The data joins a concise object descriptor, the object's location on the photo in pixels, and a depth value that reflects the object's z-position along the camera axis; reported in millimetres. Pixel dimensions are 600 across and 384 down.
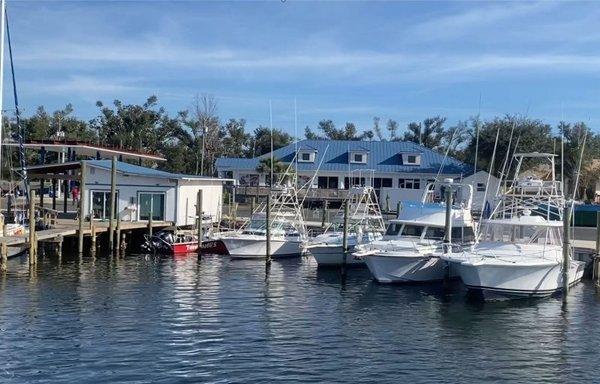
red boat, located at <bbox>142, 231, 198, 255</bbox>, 41969
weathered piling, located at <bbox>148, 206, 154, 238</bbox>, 42719
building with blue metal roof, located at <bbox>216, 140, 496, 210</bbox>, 68312
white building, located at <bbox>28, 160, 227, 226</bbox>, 46219
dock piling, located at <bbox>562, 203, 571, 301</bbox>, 27734
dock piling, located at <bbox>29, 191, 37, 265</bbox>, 32312
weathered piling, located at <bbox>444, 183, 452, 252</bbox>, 31959
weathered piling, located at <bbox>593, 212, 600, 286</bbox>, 32847
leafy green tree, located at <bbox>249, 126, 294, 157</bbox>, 101312
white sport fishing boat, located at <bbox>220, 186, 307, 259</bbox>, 40125
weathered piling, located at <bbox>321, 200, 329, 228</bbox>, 48825
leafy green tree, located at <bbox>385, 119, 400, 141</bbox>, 117125
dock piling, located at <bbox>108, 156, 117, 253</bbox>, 39406
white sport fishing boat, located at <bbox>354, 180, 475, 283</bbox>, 31562
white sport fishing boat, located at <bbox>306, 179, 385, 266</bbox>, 36719
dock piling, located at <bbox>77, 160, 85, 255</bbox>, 37281
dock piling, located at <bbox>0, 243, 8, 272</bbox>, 32416
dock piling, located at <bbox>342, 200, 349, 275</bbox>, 34031
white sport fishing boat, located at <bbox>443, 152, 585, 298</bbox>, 27984
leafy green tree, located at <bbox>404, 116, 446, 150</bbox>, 106562
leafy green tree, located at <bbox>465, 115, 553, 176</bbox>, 71938
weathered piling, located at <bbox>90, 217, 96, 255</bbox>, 39469
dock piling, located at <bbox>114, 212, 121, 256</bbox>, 40709
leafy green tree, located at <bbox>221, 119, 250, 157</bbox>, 99312
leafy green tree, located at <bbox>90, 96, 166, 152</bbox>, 91938
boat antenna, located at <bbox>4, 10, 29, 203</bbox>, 39156
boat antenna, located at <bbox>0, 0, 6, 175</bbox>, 34594
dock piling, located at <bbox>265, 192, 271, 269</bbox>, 37344
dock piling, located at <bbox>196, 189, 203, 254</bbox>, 41156
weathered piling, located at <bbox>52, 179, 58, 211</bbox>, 49681
